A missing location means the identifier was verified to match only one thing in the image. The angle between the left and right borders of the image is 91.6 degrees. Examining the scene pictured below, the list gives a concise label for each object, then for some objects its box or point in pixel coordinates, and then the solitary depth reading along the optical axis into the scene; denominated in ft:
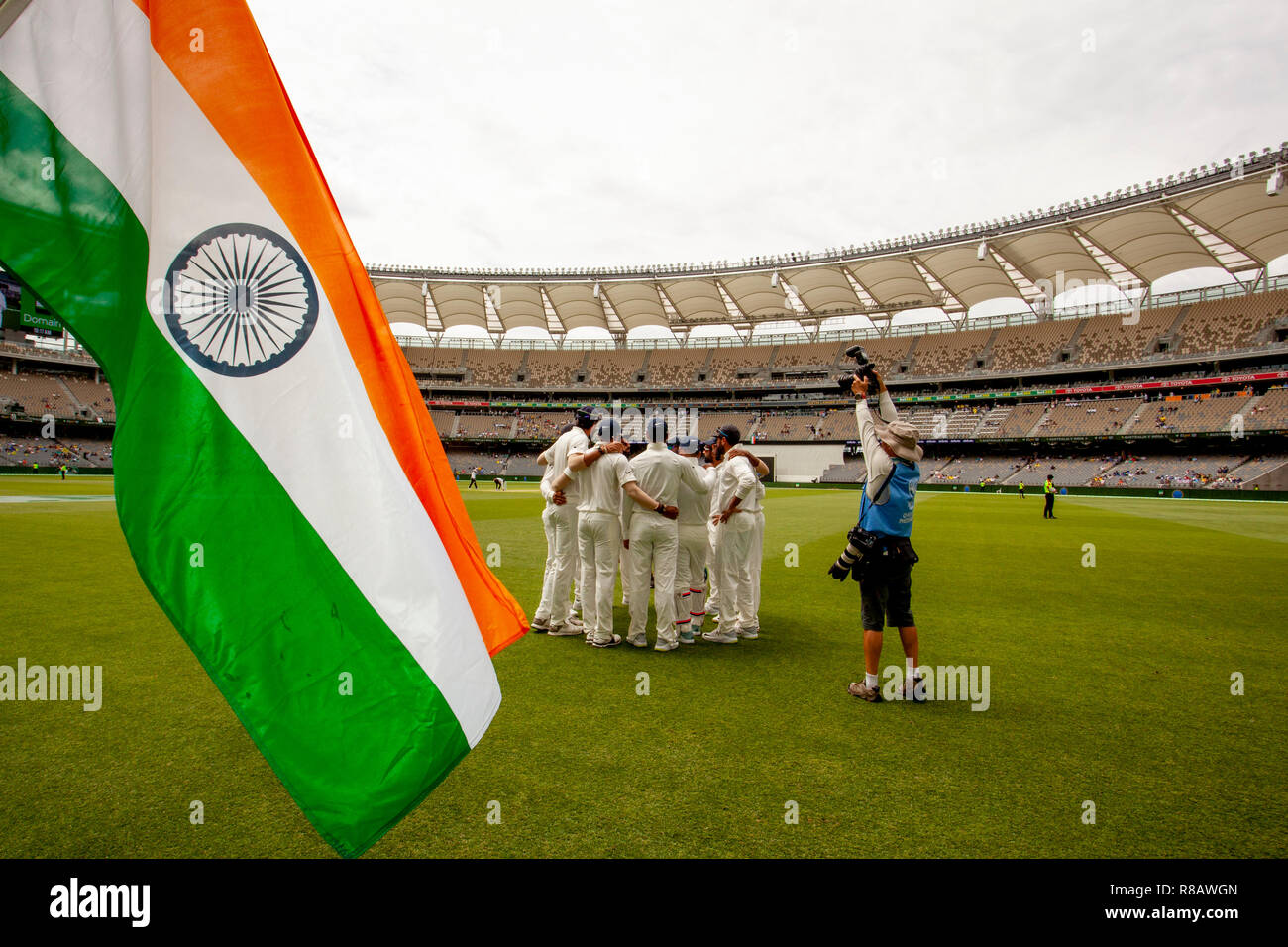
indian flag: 5.58
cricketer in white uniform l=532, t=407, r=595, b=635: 19.94
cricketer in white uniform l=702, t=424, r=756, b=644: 19.84
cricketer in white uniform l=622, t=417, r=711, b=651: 18.29
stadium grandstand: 124.88
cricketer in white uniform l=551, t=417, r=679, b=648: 18.52
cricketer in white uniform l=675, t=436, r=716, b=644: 19.65
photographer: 13.92
